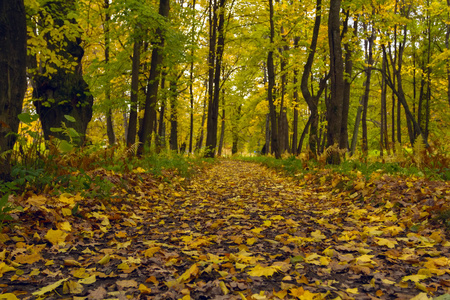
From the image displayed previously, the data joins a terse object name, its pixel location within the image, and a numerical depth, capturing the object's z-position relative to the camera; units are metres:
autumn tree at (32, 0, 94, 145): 8.87
